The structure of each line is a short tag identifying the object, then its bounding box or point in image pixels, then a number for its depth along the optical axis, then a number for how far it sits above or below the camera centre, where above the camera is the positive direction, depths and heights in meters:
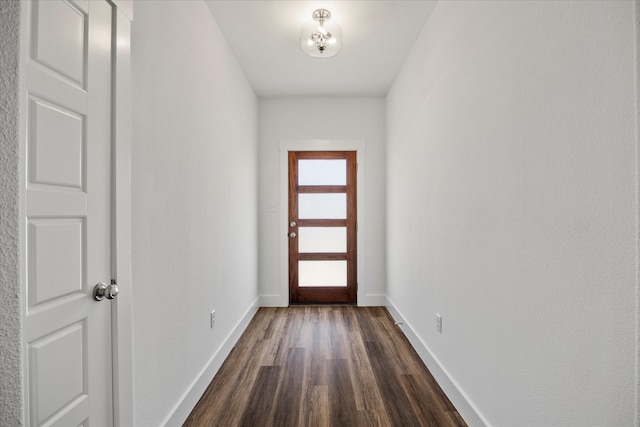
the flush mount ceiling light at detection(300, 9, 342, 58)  2.35 +1.29
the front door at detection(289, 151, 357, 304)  4.02 -0.16
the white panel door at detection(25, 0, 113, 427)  0.89 +0.01
